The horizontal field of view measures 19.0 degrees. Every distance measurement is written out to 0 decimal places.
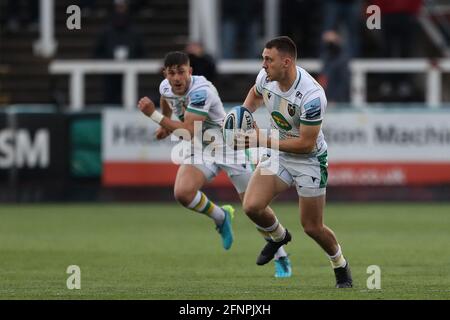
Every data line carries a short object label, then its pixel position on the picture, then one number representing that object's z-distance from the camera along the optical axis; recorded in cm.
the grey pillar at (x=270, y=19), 2798
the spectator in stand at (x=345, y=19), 2575
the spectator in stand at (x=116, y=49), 2608
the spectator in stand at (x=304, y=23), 2727
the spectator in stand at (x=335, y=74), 2402
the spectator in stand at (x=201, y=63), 2248
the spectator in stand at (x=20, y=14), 2841
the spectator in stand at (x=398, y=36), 2591
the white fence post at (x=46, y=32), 2688
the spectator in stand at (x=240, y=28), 2609
